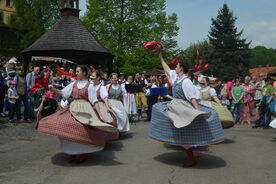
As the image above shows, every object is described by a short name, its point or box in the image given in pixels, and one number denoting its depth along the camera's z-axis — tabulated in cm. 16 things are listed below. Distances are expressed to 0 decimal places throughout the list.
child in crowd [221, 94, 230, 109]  1443
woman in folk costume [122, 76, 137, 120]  1259
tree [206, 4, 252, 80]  4509
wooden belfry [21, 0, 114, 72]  2195
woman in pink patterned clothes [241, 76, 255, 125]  1320
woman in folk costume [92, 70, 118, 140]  710
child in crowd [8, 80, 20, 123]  1080
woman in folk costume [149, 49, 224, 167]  564
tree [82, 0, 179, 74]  3042
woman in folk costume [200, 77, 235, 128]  791
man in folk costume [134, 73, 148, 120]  1385
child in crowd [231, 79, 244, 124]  1273
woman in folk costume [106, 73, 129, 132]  816
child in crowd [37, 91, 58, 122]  857
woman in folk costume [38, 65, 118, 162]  565
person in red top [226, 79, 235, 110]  1446
